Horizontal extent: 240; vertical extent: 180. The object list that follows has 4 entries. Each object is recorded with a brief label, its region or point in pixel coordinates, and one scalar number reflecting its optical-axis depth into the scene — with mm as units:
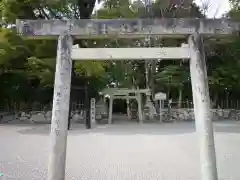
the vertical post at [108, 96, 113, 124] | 9547
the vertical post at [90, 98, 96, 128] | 8886
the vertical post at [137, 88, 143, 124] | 9717
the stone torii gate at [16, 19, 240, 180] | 2425
